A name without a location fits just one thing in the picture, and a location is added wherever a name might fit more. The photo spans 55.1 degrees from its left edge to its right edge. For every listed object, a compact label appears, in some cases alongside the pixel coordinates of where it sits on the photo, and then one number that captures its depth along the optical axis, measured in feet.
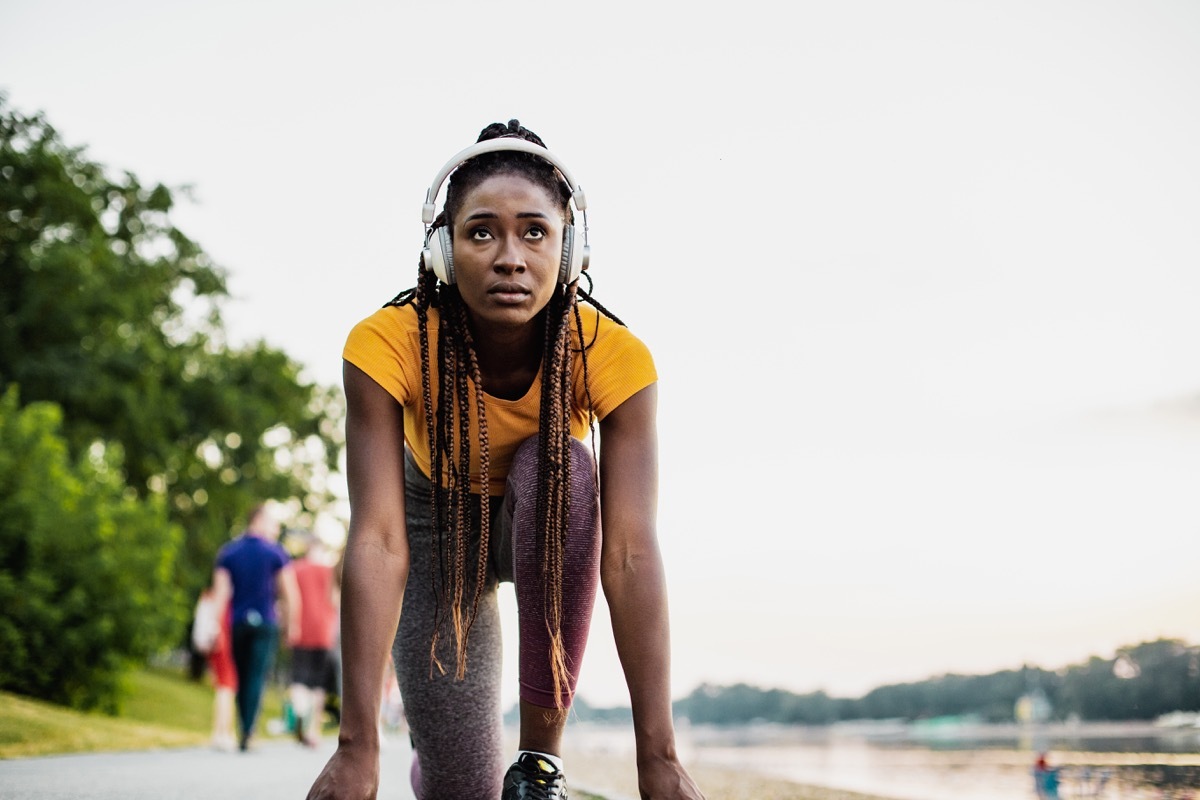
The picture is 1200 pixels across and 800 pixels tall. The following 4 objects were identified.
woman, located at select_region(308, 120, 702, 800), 8.07
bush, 44.42
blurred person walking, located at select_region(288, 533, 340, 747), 34.47
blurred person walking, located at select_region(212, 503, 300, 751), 30.99
